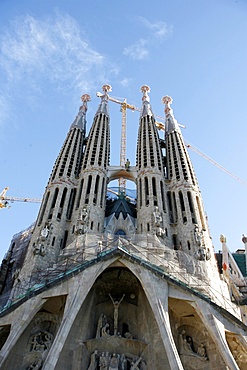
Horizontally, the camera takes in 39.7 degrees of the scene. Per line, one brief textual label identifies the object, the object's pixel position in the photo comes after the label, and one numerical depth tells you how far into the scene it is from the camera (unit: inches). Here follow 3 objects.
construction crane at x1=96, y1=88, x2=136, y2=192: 1766.6
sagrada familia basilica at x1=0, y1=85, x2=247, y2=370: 686.5
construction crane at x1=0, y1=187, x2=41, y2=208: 1971.0
